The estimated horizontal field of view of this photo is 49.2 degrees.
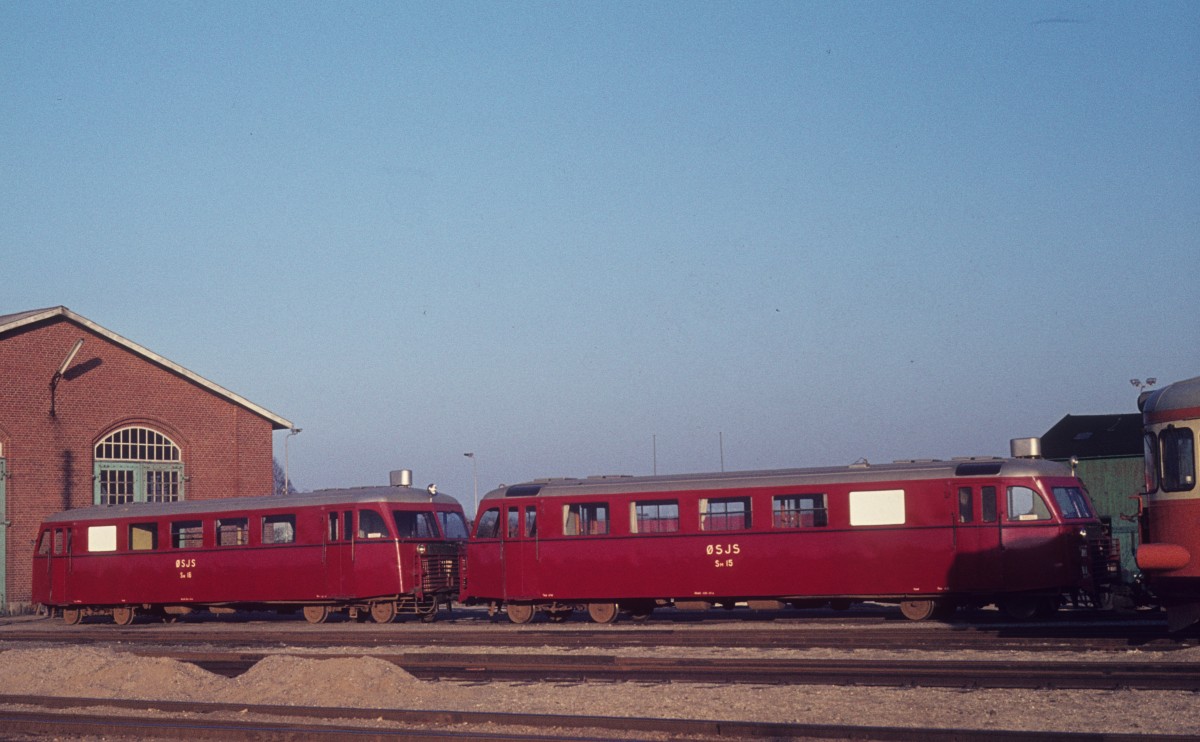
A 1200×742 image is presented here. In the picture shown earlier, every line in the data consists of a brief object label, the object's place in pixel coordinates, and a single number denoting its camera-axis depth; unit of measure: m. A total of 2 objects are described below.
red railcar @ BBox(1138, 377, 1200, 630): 15.78
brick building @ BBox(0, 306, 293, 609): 34.38
